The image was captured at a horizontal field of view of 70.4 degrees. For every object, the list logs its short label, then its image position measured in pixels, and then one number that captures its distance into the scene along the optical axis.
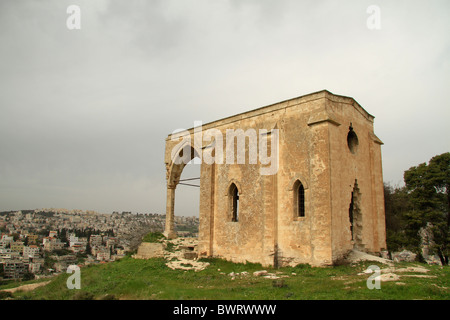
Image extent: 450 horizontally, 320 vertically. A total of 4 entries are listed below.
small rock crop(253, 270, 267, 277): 11.47
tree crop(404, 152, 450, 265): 17.69
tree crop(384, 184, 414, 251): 19.80
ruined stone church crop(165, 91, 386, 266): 12.28
